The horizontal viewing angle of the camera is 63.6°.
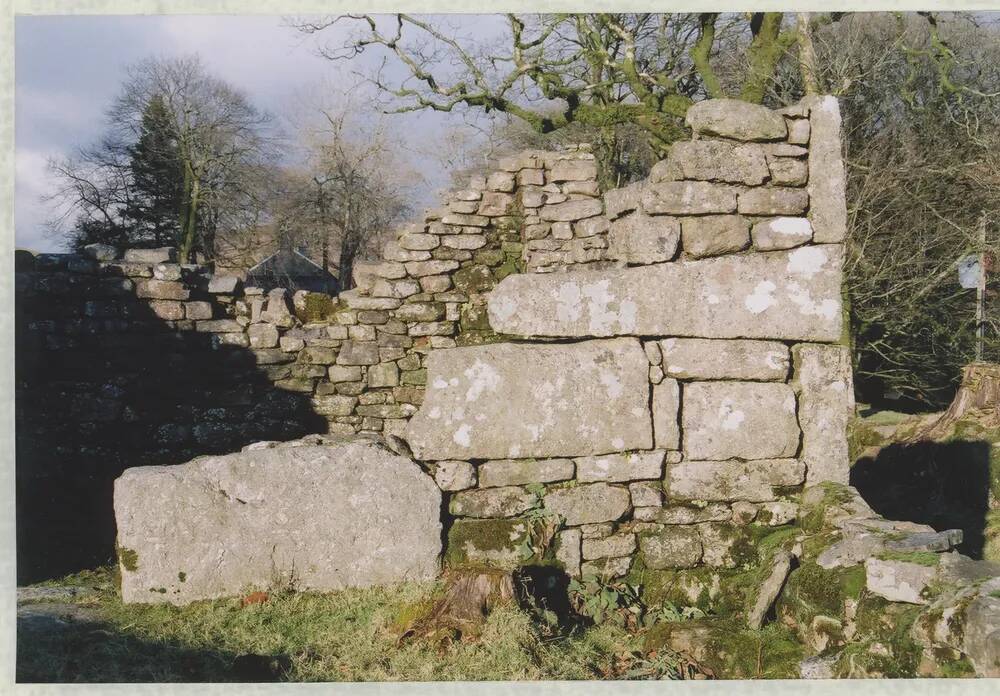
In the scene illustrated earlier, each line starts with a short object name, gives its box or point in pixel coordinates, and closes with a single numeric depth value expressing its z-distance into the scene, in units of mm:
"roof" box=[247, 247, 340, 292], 24312
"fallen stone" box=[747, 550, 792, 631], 3857
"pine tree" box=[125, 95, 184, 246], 21266
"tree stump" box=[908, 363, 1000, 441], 8984
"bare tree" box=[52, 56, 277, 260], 21156
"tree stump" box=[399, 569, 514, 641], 3639
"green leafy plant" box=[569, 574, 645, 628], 4125
